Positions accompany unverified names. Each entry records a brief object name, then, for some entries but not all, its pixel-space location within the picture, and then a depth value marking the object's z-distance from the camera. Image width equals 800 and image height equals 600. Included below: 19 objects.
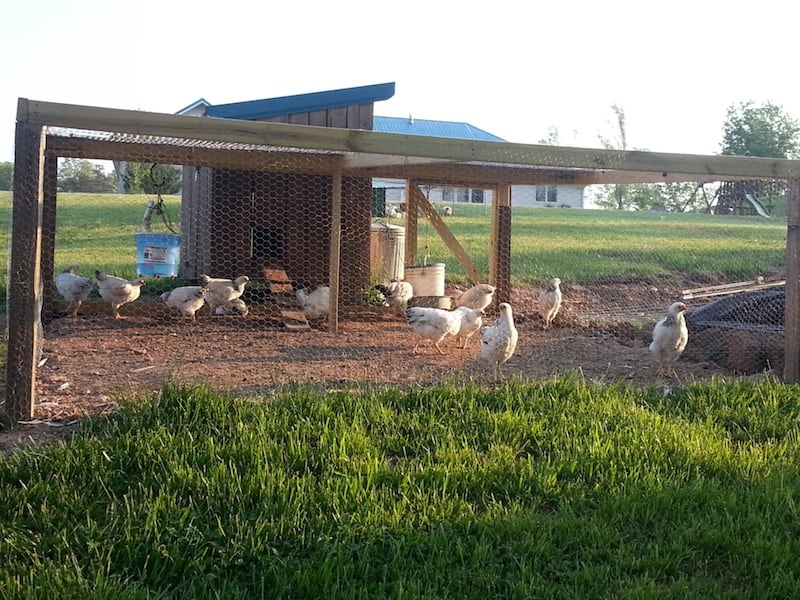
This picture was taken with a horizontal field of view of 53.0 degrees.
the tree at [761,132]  44.59
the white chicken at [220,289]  8.52
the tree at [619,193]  47.34
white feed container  10.20
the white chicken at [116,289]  8.25
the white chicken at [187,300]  8.13
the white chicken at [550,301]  8.57
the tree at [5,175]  21.33
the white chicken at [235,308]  8.64
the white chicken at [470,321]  7.25
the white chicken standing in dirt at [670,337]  6.18
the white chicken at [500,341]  5.92
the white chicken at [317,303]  8.57
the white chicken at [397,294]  8.94
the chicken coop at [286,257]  4.18
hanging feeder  10.23
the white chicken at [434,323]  6.95
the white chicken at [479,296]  8.38
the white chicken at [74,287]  8.38
